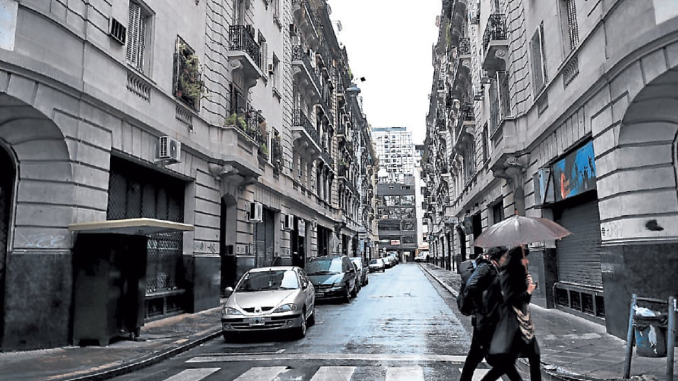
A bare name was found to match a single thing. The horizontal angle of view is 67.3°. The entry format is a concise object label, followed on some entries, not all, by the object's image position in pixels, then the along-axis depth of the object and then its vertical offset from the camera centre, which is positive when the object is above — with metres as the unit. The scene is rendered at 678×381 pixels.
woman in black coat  5.07 -0.67
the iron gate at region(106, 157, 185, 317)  12.84 +1.47
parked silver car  10.81 -0.93
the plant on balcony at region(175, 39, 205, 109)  15.35 +5.77
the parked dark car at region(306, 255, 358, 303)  18.77 -0.62
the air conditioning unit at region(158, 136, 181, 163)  13.64 +3.06
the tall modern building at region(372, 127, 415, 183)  171.88 +36.64
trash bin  6.10 -0.98
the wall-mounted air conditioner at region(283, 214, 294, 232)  26.30 +2.02
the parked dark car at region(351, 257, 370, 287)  27.31 -0.55
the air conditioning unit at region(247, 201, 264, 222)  20.61 +2.01
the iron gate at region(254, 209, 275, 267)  22.81 +1.02
